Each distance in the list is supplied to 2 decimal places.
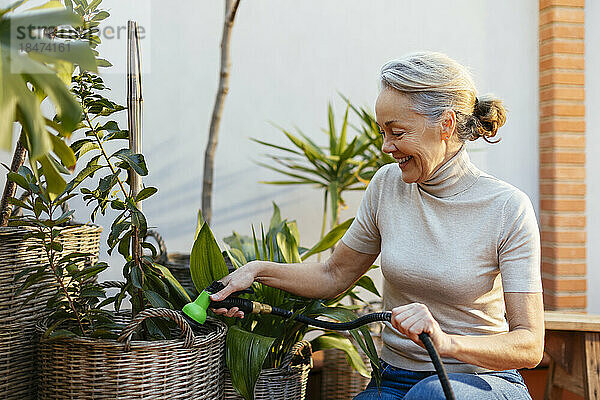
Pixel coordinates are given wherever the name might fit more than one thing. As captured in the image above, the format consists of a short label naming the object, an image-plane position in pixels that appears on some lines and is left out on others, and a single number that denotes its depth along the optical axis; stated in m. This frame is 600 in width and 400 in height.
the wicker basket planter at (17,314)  1.72
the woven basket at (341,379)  2.69
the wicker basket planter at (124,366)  1.55
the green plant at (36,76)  0.96
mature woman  1.59
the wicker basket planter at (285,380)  1.96
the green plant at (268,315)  1.76
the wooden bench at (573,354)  2.40
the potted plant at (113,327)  1.56
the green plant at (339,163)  2.71
